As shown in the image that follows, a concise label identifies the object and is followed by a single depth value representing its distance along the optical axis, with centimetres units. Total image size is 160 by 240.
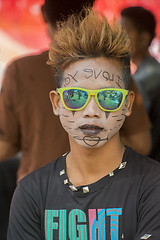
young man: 117
